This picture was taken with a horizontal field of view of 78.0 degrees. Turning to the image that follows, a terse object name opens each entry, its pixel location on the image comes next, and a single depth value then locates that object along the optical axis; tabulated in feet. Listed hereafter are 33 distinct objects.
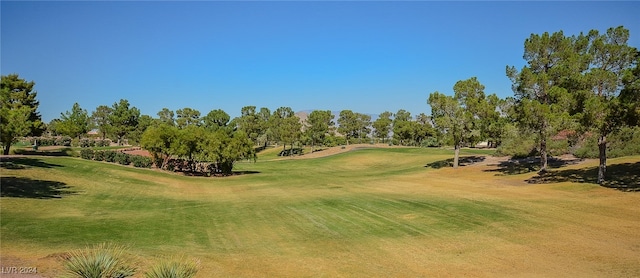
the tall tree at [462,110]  175.11
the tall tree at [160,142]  172.49
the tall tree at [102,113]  526.98
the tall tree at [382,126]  445.78
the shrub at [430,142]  413.18
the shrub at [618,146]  153.48
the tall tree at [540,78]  120.78
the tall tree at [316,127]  375.25
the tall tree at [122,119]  380.78
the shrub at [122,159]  178.09
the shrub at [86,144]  328.70
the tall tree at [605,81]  93.40
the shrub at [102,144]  376.89
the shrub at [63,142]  341.62
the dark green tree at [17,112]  124.24
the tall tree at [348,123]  453.58
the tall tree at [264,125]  445.37
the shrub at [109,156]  179.52
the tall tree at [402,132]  402.97
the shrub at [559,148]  181.98
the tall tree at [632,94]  85.51
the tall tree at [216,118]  441.27
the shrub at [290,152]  370.57
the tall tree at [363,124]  483.76
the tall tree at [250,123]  431.84
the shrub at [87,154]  176.88
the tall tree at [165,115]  531.09
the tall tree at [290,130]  337.31
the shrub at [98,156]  178.09
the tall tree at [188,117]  467.93
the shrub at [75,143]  333.46
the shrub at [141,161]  177.78
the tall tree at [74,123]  311.41
